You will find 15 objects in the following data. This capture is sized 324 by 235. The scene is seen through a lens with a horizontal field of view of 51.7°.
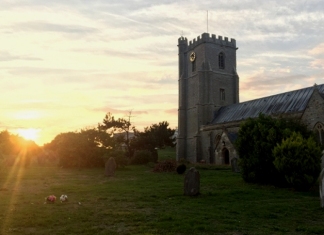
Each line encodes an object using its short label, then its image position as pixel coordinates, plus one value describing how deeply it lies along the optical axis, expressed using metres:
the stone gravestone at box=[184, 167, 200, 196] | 13.19
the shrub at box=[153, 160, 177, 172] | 26.83
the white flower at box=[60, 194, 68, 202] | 11.78
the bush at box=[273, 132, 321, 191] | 15.30
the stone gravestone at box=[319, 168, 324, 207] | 10.62
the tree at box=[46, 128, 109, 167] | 32.16
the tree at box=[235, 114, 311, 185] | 17.70
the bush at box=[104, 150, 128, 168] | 30.20
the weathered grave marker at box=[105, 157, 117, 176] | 23.30
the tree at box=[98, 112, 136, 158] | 52.90
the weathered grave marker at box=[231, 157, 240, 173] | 25.33
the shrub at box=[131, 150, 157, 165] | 40.75
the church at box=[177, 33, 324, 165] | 41.09
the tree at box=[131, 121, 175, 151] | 50.59
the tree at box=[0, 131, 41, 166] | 35.58
